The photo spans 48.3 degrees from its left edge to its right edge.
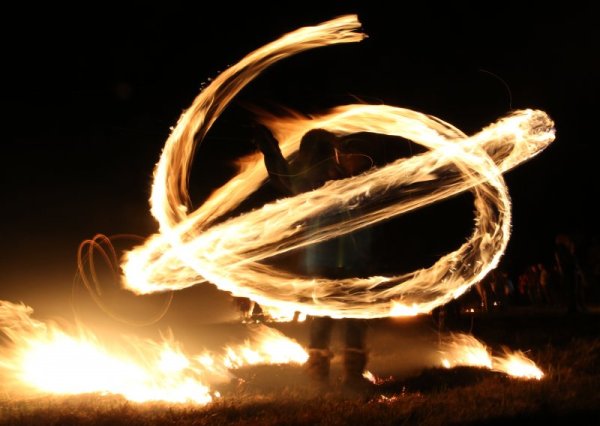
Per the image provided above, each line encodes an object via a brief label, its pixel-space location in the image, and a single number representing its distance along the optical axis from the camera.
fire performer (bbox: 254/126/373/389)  7.16
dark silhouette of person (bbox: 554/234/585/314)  13.84
